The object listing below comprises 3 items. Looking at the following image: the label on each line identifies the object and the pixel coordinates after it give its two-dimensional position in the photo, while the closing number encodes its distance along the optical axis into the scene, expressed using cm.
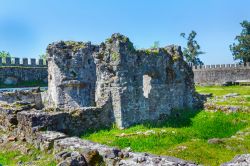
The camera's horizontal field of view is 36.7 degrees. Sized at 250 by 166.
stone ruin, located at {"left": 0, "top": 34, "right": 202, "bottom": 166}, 1148
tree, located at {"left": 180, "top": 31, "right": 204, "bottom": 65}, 8462
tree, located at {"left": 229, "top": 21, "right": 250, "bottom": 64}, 7367
